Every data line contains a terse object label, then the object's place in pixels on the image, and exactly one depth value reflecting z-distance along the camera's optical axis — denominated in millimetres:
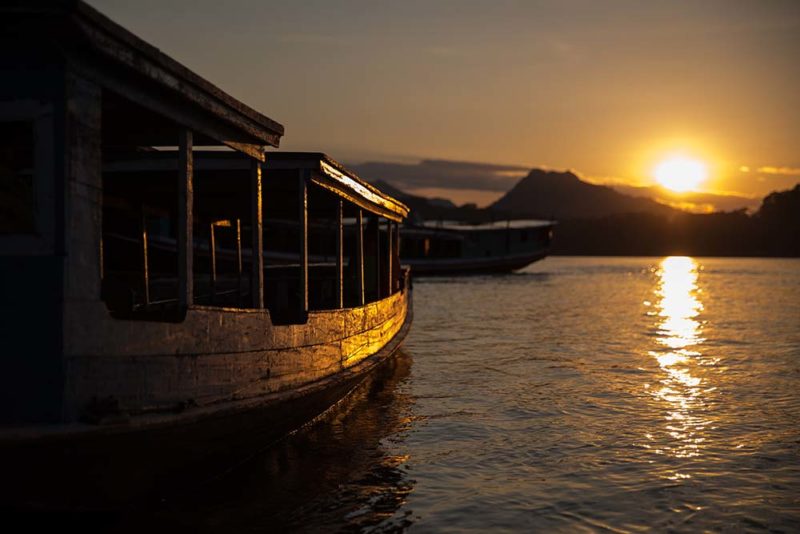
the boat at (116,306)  5180
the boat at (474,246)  60125
